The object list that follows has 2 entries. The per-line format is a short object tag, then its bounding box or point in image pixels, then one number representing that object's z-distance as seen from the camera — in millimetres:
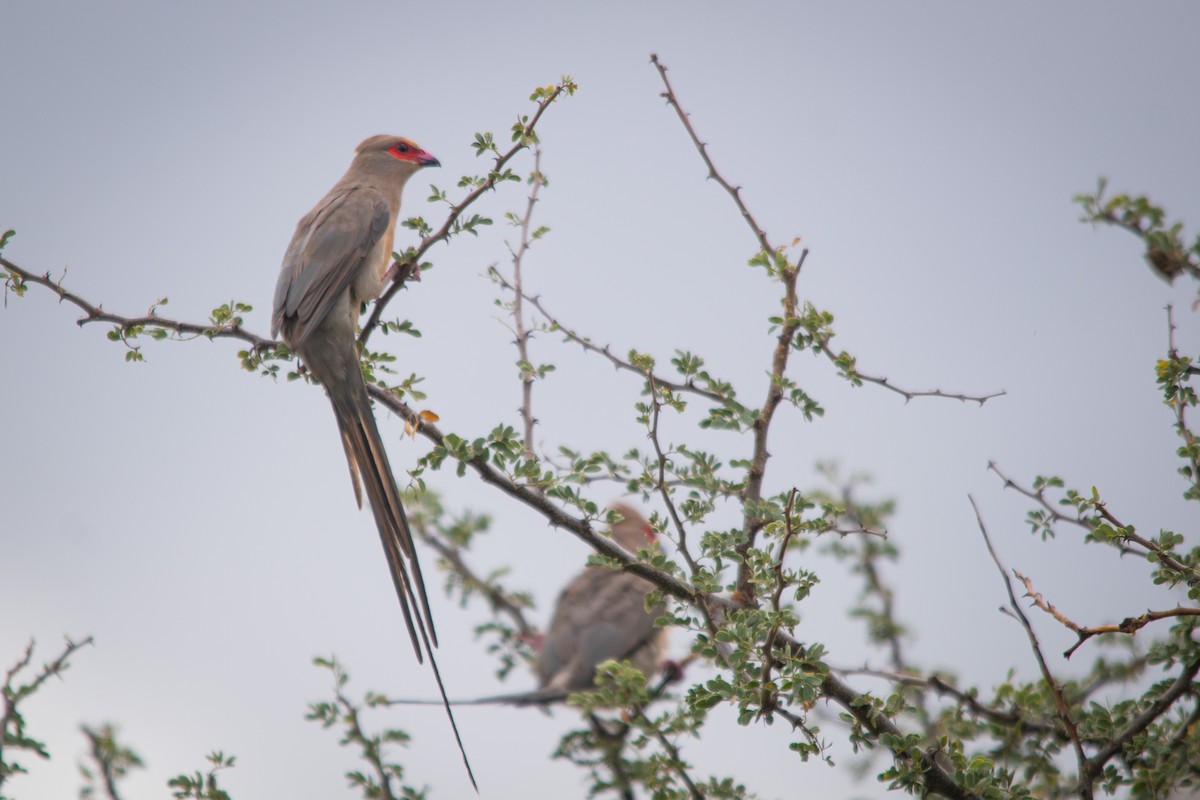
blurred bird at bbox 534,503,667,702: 13046
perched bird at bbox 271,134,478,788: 7266
